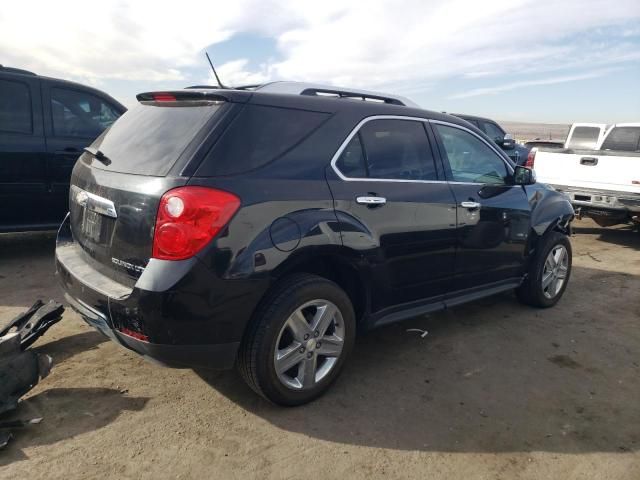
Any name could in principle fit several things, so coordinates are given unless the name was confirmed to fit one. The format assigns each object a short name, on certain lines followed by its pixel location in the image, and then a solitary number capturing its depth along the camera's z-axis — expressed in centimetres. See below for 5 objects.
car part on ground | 265
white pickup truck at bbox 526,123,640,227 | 727
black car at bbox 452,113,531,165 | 1187
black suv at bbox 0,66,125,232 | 517
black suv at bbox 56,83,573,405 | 248
